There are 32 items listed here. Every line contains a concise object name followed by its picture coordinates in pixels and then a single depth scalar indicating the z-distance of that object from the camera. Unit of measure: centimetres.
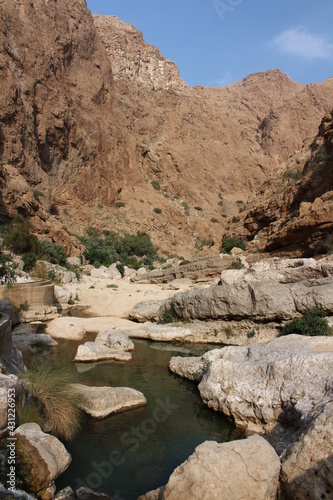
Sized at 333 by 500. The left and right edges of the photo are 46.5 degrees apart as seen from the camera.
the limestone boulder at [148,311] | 1720
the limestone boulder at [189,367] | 1015
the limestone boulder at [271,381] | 689
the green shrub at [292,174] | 3182
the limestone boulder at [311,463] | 438
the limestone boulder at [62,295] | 2041
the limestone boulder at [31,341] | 1245
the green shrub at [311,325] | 1102
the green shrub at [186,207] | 5904
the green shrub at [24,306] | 1644
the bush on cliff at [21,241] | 2742
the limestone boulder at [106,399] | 796
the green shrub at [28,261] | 2500
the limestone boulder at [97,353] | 1173
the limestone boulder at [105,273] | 2989
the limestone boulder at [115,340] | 1309
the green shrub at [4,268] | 1201
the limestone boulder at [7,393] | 531
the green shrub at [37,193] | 3847
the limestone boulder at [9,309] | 1458
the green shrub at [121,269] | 3374
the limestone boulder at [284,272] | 1438
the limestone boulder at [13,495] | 424
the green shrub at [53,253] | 2956
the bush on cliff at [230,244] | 3353
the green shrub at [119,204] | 5103
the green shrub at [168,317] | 1620
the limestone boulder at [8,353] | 834
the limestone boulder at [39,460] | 506
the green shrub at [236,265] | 2397
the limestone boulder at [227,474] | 432
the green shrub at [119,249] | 3677
